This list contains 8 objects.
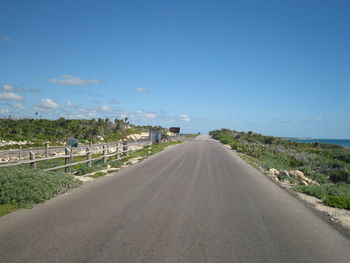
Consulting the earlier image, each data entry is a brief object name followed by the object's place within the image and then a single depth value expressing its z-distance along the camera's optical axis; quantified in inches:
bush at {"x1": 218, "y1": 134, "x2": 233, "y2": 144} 2524.7
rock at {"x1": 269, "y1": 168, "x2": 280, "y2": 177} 691.3
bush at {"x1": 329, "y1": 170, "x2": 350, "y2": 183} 784.3
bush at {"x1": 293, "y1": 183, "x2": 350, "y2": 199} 444.7
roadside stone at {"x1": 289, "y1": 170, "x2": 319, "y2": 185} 610.4
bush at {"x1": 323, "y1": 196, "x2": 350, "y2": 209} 362.1
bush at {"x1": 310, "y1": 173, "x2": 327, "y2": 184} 740.8
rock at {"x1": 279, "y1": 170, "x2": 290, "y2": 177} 658.8
